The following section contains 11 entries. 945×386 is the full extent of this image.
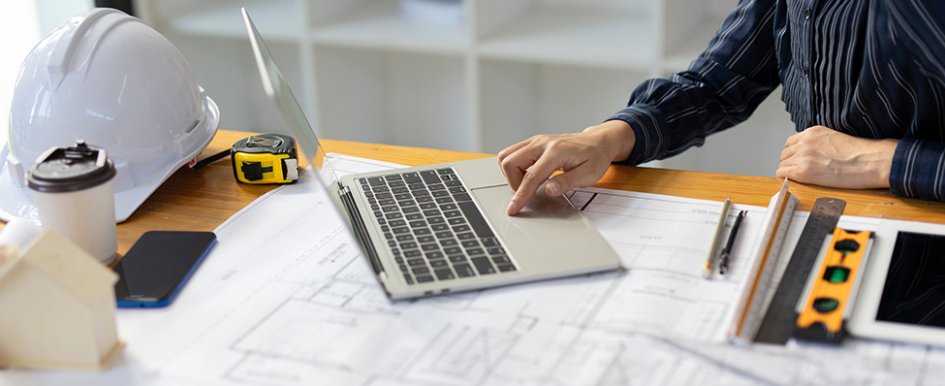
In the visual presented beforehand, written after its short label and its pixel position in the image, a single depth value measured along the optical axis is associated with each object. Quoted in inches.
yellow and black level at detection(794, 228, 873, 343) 33.7
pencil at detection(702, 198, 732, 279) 38.8
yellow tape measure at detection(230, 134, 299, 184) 49.7
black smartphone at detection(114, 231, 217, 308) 38.2
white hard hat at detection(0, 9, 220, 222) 45.8
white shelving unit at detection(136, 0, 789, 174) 89.1
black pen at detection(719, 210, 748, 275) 39.1
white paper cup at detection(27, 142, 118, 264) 39.2
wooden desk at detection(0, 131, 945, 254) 44.5
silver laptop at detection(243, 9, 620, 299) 38.7
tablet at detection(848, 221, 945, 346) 33.6
